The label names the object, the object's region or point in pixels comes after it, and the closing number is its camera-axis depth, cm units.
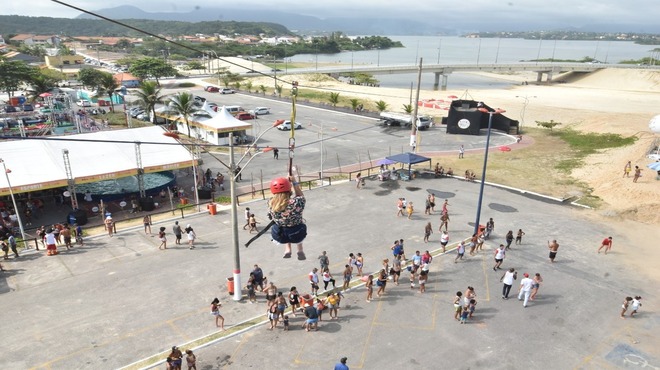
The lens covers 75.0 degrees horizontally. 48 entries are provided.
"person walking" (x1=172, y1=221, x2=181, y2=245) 2145
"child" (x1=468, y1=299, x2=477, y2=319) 1562
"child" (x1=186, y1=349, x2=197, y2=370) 1251
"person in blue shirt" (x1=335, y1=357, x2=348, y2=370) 1199
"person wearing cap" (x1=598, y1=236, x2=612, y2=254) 2127
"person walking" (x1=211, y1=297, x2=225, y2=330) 1493
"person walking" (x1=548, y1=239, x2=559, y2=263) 2006
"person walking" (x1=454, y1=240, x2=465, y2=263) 2025
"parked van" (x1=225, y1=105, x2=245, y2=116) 5713
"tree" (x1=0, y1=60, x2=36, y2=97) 6278
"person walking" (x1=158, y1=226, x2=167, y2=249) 2093
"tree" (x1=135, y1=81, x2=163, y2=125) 4853
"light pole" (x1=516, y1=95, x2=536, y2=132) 5662
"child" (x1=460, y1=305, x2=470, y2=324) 1552
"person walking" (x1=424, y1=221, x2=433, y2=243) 2220
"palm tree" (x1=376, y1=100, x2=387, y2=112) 6084
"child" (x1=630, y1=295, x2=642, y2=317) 1611
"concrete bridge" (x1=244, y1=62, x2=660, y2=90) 11475
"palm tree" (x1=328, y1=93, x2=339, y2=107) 6588
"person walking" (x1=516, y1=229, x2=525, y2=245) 2208
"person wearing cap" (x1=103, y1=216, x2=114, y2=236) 2249
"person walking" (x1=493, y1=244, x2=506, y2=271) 1933
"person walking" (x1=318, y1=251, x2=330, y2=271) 1802
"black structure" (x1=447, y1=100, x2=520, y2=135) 4916
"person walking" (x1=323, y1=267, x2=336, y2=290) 1731
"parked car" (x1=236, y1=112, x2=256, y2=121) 5629
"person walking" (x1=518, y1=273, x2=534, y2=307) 1662
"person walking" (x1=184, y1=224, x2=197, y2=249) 2128
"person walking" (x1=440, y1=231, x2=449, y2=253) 2106
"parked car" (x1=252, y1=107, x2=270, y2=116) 5972
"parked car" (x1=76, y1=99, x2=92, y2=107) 6461
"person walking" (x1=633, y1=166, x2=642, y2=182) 3052
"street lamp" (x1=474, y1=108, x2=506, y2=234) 2204
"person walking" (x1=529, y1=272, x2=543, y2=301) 1693
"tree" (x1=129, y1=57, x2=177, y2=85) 9006
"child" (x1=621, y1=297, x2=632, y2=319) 1596
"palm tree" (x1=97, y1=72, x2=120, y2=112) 5916
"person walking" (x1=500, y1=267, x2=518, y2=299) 1694
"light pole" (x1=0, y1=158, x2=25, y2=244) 2174
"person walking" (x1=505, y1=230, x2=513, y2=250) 2117
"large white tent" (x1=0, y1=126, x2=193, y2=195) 2395
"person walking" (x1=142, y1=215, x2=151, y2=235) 2288
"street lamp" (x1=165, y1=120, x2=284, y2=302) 1523
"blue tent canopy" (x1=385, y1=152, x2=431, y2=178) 3178
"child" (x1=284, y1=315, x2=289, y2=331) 1511
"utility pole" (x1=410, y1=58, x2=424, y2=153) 3551
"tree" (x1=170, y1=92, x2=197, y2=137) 4272
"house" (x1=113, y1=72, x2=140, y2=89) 8381
